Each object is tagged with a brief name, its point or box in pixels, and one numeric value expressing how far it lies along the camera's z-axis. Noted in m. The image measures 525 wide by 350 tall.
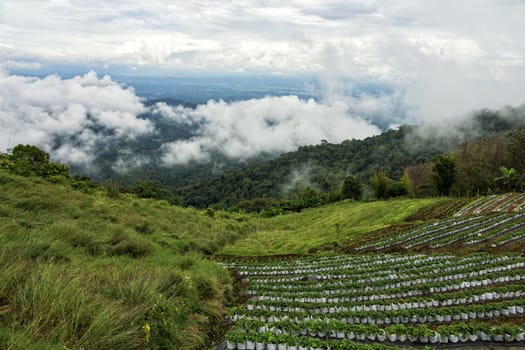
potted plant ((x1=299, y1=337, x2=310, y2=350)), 7.13
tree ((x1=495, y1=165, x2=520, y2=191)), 38.19
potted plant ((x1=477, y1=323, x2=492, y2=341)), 7.46
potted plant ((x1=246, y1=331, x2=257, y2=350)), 7.46
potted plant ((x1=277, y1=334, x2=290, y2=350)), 7.24
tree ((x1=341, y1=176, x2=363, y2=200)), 59.56
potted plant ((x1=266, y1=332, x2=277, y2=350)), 7.29
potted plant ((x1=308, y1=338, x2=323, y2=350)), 6.96
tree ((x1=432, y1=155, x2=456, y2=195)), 43.19
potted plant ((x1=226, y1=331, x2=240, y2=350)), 7.46
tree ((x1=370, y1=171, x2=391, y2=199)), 53.78
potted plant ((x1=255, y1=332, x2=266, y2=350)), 7.40
